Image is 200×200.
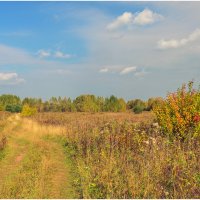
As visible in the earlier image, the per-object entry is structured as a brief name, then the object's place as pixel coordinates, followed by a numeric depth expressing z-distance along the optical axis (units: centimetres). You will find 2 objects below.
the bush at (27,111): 3115
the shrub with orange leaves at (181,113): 1010
